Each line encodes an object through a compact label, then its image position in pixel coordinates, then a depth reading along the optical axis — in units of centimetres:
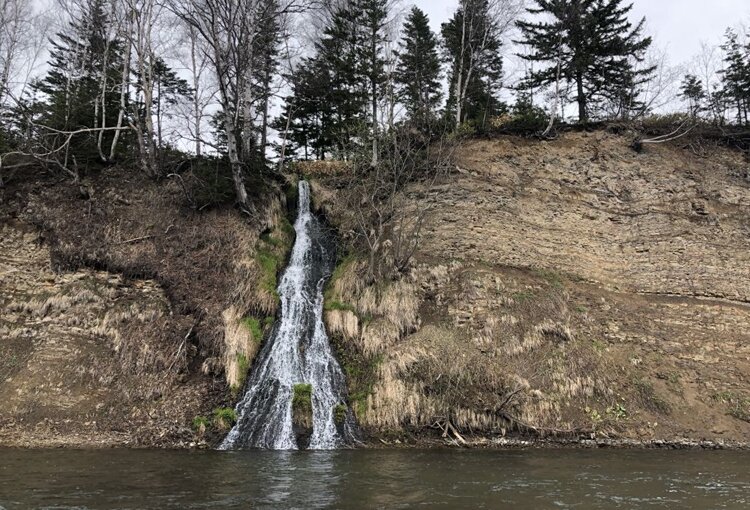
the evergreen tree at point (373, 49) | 2684
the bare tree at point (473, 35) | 2697
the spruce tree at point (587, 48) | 2622
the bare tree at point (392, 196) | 1878
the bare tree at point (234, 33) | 1741
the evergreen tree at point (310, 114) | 2814
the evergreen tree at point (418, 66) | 2911
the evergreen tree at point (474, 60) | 2755
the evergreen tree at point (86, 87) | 2127
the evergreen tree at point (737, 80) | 2612
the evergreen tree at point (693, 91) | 2886
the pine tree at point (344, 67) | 2773
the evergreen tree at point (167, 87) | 3102
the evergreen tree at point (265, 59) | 1892
